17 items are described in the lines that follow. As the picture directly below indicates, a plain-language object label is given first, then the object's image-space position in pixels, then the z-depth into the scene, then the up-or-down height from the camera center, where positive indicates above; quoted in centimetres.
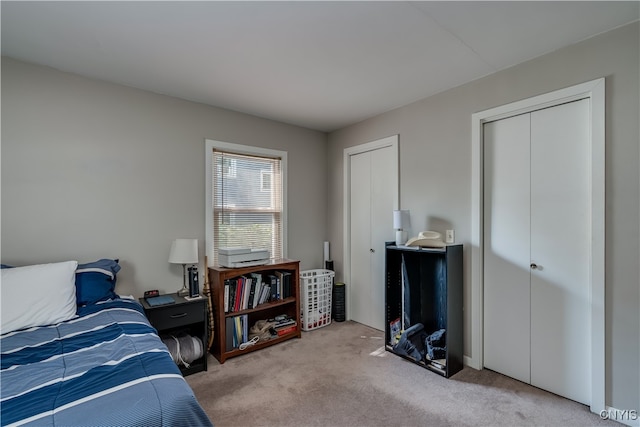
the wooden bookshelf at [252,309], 277 -95
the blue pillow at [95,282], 215 -50
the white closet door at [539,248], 211 -27
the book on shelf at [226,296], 285 -78
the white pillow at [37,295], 175 -50
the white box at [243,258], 289 -43
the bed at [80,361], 104 -66
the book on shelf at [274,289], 321 -80
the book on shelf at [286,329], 318 -124
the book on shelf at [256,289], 306 -77
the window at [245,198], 316 +18
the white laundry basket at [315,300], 349 -102
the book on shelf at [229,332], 281 -111
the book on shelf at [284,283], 326 -76
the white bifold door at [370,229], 344 -18
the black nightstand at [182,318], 241 -86
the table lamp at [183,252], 267 -34
